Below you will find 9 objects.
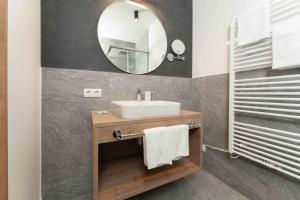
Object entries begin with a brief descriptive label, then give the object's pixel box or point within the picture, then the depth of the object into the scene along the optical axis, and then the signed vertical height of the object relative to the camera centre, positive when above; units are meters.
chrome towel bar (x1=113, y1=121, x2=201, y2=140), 1.01 -0.26
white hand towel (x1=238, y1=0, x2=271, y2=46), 1.14 +0.61
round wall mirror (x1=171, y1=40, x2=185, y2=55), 1.87 +0.65
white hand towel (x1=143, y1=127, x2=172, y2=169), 1.11 -0.38
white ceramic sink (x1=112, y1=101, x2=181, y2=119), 1.11 -0.10
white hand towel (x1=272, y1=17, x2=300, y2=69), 0.96 +0.37
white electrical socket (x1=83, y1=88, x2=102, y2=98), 1.38 +0.05
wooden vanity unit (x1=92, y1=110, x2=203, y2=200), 1.00 -0.66
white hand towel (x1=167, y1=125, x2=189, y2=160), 1.21 -0.36
